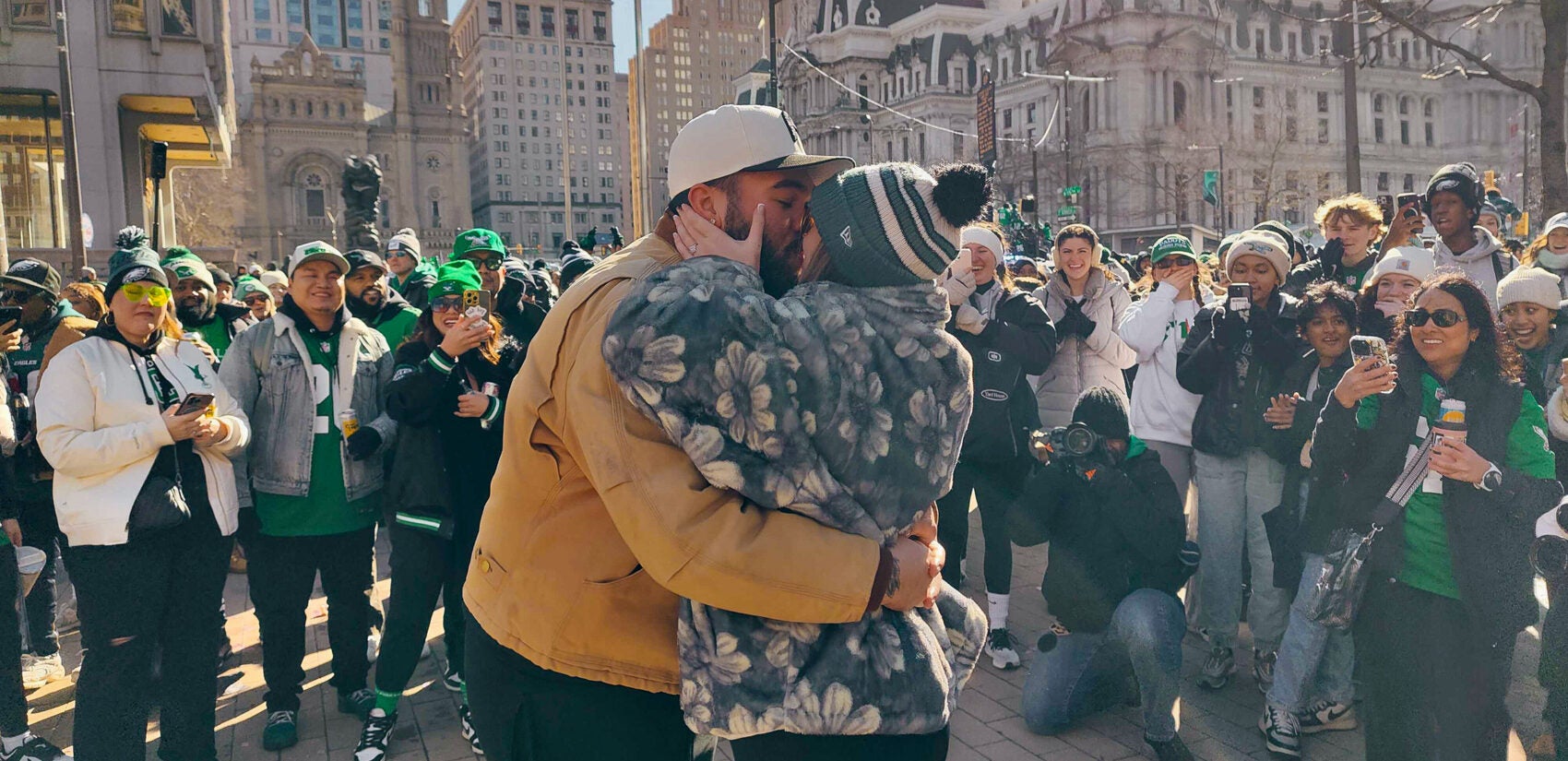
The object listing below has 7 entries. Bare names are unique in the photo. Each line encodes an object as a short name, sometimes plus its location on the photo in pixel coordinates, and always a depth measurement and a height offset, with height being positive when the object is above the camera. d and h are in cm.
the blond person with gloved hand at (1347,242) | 646 +28
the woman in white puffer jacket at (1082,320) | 659 -12
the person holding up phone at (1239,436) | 550 -69
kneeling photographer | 484 -113
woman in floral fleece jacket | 181 -16
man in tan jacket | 184 -40
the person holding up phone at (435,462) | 469 -60
